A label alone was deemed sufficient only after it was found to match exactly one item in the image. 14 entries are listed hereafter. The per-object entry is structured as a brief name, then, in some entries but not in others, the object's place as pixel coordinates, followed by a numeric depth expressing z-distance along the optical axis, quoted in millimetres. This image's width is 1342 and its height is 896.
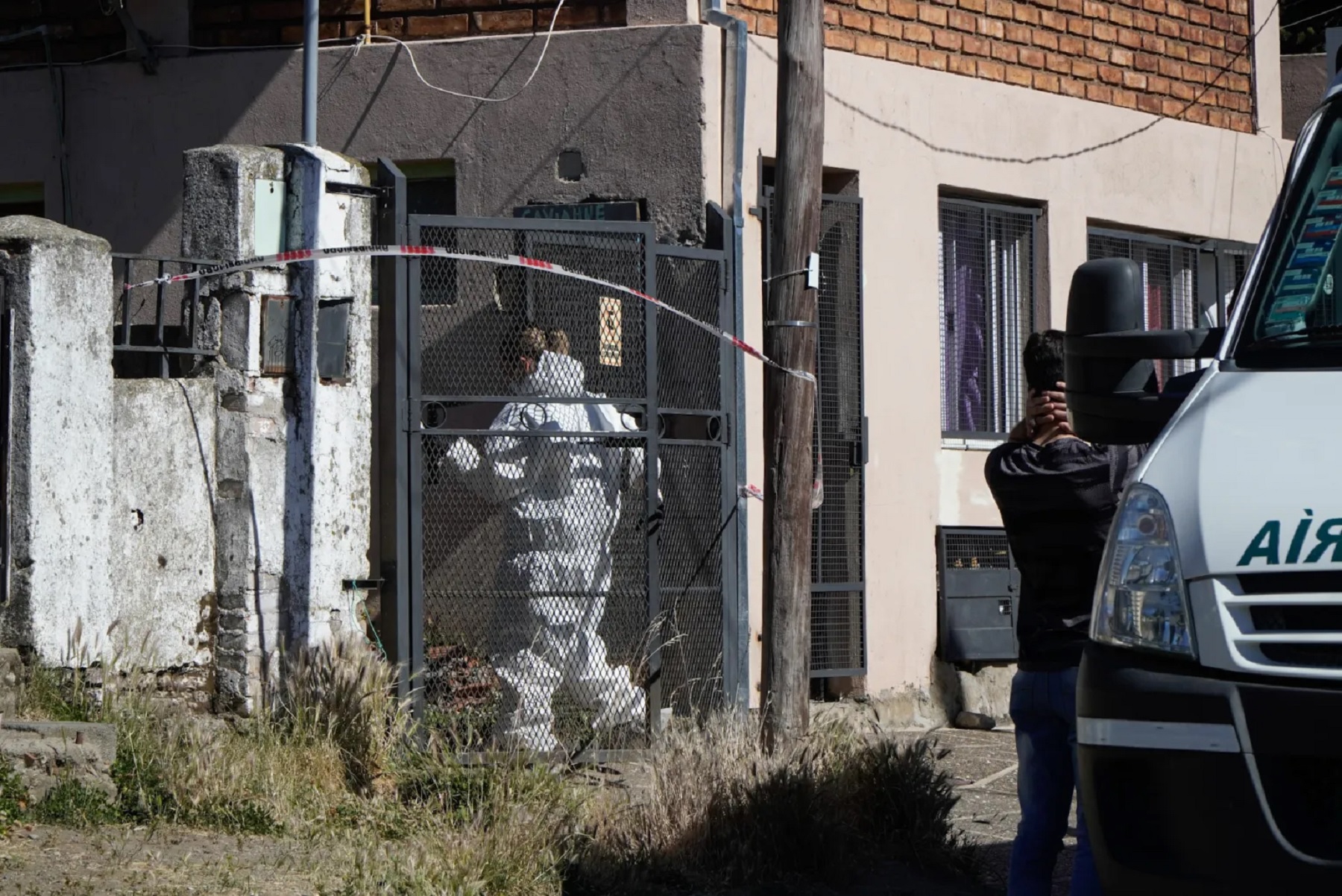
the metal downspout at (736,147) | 18344
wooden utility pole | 15336
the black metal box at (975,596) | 21031
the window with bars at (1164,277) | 23766
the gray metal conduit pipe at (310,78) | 19406
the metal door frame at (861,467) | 19422
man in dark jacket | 9969
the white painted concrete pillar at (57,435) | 14719
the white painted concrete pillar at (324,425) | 16453
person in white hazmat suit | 16453
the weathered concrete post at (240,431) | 16203
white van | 6684
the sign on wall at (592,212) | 18766
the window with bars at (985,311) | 21844
